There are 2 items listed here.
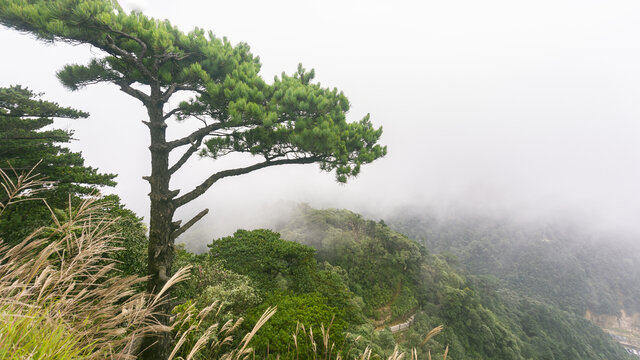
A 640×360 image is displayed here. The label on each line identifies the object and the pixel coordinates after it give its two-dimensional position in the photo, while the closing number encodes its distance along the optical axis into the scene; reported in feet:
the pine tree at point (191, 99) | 11.41
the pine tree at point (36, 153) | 22.71
